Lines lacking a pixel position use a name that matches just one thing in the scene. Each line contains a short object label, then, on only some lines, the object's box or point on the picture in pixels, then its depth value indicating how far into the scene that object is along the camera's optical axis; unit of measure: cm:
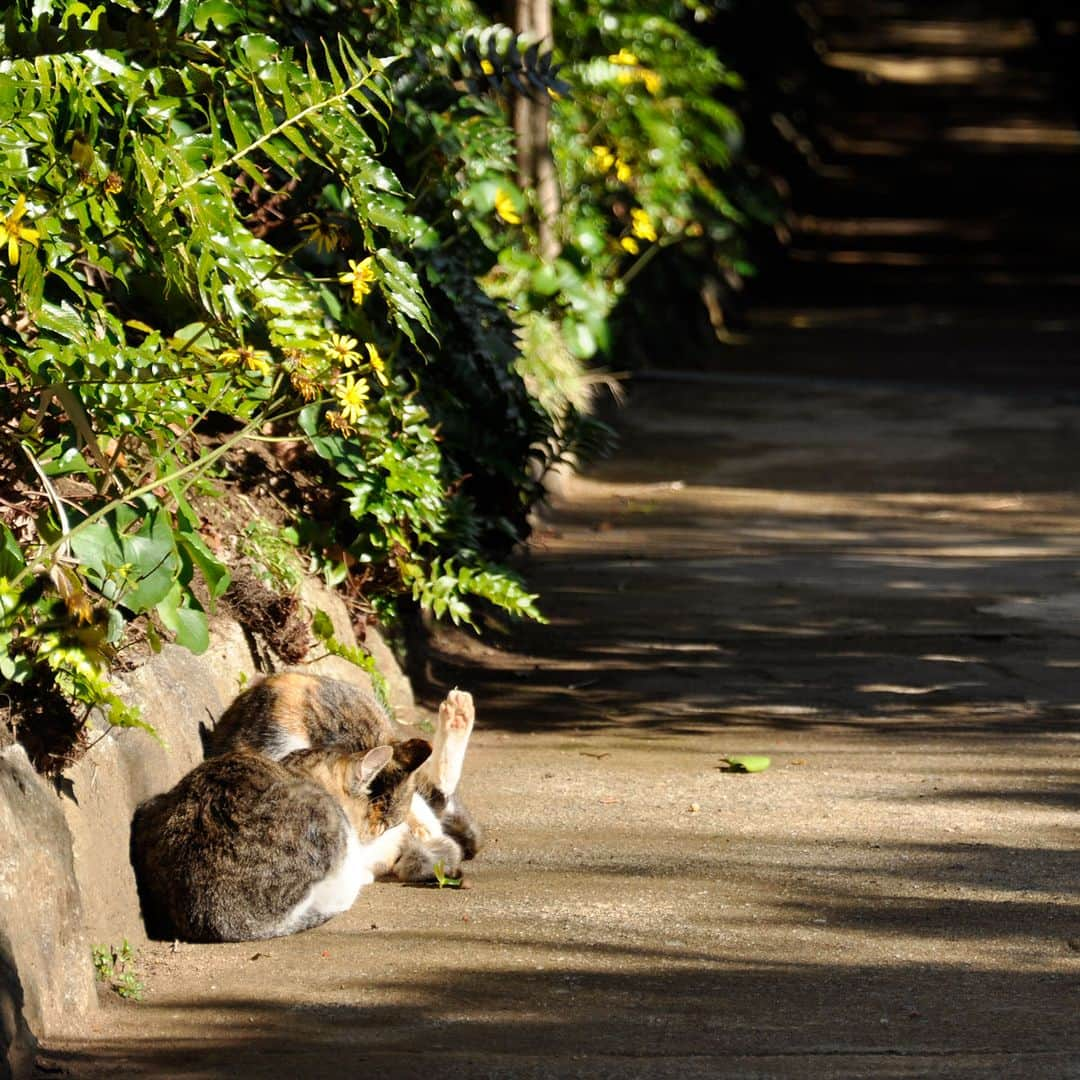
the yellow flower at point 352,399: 1017
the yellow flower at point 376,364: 1000
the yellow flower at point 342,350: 1016
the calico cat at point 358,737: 1039
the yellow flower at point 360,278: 987
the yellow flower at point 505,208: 1850
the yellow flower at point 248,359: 956
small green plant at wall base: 856
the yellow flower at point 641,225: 2264
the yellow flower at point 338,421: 1030
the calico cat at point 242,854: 916
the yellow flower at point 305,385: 987
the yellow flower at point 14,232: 777
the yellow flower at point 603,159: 2591
